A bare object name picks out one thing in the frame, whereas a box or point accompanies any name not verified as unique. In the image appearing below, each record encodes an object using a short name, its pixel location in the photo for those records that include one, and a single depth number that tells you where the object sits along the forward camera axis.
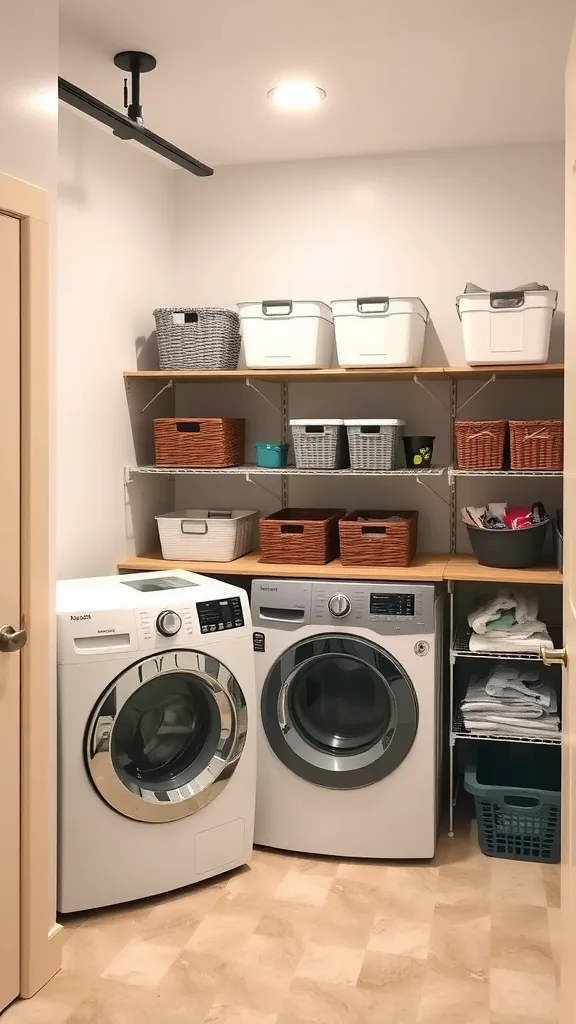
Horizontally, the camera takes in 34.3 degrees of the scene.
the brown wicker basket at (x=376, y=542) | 3.25
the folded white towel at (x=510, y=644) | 3.14
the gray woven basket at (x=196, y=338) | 3.44
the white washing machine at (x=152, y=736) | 2.69
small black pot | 3.37
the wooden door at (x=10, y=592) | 2.19
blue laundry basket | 3.14
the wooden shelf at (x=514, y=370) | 3.11
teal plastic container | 3.49
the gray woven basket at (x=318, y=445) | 3.33
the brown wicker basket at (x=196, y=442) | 3.44
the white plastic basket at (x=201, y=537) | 3.45
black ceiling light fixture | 2.66
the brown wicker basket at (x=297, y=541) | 3.32
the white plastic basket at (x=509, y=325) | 3.07
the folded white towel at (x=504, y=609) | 3.20
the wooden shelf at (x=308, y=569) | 3.18
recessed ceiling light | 2.94
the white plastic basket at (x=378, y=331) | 3.20
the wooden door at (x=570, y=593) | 1.54
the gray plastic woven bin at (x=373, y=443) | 3.26
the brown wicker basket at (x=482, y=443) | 3.18
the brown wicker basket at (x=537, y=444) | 3.12
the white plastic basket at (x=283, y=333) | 3.30
